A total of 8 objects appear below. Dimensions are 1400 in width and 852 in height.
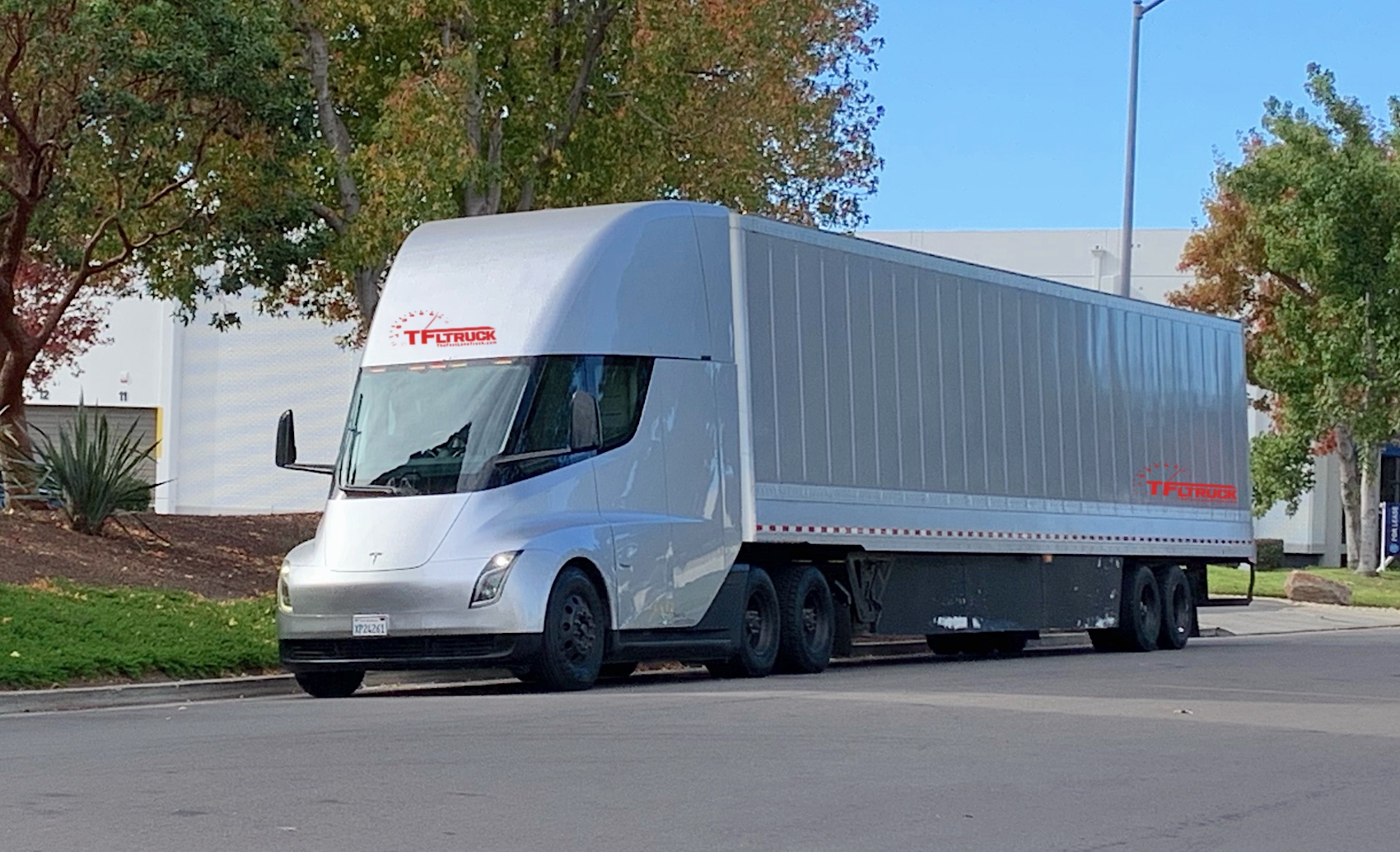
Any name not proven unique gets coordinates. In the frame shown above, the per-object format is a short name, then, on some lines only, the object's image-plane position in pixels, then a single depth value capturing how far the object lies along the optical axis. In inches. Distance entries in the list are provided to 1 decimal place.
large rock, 1517.0
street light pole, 1219.2
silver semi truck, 647.8
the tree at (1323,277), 1775.3
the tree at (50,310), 1433.3
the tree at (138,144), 883.4
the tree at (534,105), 934.4
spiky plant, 919.7
